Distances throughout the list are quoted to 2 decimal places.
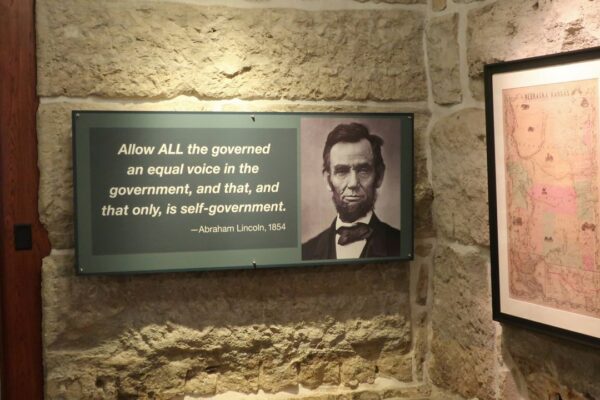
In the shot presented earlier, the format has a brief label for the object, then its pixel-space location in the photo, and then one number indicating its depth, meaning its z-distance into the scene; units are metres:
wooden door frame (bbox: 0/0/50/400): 1.58
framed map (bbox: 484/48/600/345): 1.29
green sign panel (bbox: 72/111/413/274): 1.60
